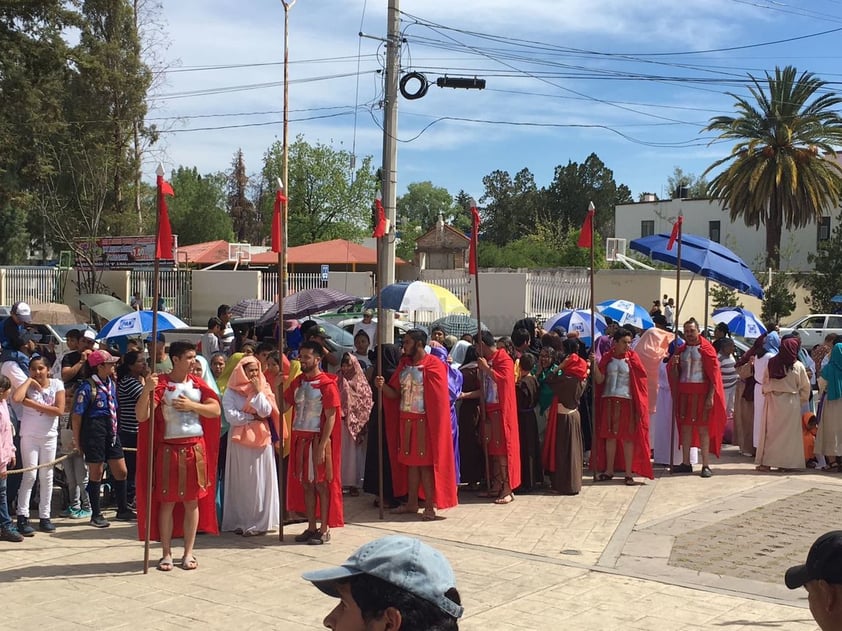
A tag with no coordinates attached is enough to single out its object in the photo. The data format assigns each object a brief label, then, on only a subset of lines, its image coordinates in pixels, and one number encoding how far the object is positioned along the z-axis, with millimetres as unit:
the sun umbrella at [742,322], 17938
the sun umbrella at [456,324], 17234
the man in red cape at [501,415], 10625
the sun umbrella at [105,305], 16641
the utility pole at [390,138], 15844
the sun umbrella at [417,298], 15453
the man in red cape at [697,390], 12078
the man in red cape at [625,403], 11539
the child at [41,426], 8930
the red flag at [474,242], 10961
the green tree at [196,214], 63062
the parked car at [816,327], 26859
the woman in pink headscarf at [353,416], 10703
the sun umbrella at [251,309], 18594
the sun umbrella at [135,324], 13523
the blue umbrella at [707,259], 13820
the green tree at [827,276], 36750
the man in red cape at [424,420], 9836
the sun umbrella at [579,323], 16703
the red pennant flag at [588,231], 11419
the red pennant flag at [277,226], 8898
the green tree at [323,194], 49844
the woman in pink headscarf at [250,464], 8867
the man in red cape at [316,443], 8703
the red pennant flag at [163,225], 7723
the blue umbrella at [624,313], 18188
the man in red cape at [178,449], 7664
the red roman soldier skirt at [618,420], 11562
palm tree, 36844
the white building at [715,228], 48031
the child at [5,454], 8469
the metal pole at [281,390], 8539
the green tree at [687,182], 77312
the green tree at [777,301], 34500
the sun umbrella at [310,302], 17000
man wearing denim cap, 2307
